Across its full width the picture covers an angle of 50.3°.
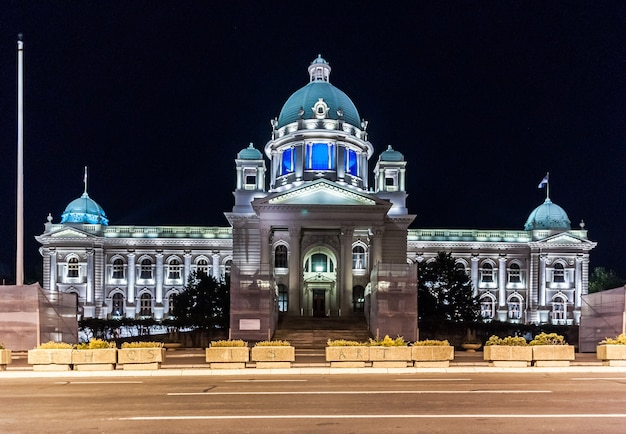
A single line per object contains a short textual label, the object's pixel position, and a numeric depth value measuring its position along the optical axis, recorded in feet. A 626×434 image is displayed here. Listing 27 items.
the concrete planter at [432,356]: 88.69
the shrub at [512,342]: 89.25
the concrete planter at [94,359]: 86.22
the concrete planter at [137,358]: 86.74
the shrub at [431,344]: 90.38
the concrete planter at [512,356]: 87.97
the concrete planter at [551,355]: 88.07
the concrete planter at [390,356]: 88.33
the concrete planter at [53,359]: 86.28
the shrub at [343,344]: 89.03
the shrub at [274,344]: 89.97
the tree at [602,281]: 330.38
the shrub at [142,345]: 87.96
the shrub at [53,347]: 87.56
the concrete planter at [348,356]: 87.45
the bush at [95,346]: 88.12
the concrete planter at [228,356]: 89.04
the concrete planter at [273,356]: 88.12
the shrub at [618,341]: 91.40
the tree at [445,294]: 191.01
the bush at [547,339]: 91.30
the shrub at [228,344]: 90.48
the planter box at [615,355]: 89.40
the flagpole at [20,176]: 102.61
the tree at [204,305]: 184.65
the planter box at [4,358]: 87.66
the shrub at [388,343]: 90.12
